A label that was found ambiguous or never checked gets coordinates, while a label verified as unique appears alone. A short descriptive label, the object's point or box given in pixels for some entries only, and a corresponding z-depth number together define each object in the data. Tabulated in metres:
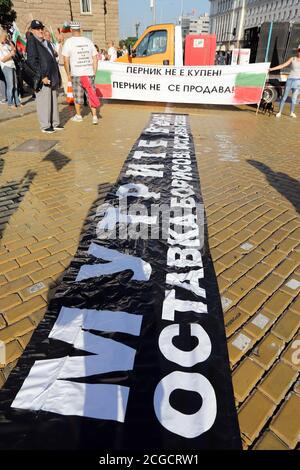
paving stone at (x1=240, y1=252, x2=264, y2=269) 2.73
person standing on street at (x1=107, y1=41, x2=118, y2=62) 14.34
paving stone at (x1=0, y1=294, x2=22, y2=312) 2.22
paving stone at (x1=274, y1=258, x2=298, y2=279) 2.63
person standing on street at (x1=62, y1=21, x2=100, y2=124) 6.69
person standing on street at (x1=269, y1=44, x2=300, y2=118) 8.29
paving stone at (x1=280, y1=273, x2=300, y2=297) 2.42
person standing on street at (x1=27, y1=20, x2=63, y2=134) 5.73
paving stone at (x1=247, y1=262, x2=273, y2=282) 2.57
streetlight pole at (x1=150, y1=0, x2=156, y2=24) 17.58
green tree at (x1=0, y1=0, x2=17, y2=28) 25.56
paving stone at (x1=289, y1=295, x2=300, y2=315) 2.25
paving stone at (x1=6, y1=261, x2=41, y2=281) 2.50
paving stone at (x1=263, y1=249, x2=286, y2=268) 2.75
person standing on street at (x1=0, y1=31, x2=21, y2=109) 8.12
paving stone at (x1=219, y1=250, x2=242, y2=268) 2.73
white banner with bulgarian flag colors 9.17
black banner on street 1.45
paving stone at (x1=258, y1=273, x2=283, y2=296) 2.43
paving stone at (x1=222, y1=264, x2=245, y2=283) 2.55
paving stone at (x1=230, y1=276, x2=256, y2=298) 2.40
